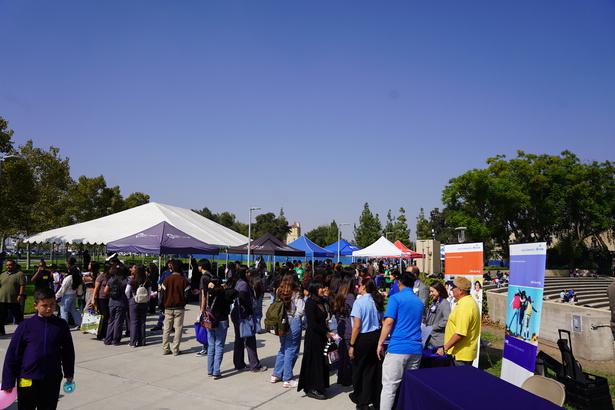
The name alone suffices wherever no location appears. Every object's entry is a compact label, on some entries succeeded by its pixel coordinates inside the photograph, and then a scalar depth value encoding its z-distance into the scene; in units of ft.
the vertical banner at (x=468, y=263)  26.91
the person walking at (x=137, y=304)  30.68
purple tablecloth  8.55
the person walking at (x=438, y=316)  21.54
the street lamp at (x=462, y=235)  38.48
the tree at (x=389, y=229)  201.28
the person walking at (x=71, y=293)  34.27
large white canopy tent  59.67
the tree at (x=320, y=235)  283.73
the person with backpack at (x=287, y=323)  22.02
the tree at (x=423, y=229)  209.32
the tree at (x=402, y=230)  193.77
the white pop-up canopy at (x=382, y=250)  74.33
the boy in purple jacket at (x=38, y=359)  12.63
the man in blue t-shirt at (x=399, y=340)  15.70
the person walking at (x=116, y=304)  30.83
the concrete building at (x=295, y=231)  420.36
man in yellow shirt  17.94
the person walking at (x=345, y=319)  22.61
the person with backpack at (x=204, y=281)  25.58
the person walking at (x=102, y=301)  32.42
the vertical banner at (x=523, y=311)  18.94
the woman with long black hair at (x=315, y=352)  20.95
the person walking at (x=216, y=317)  23.73
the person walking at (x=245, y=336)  25.20
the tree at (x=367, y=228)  191.52
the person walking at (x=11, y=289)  32.40
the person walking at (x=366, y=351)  18.40
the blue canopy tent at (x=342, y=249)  97.76
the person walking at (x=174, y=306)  28.37
